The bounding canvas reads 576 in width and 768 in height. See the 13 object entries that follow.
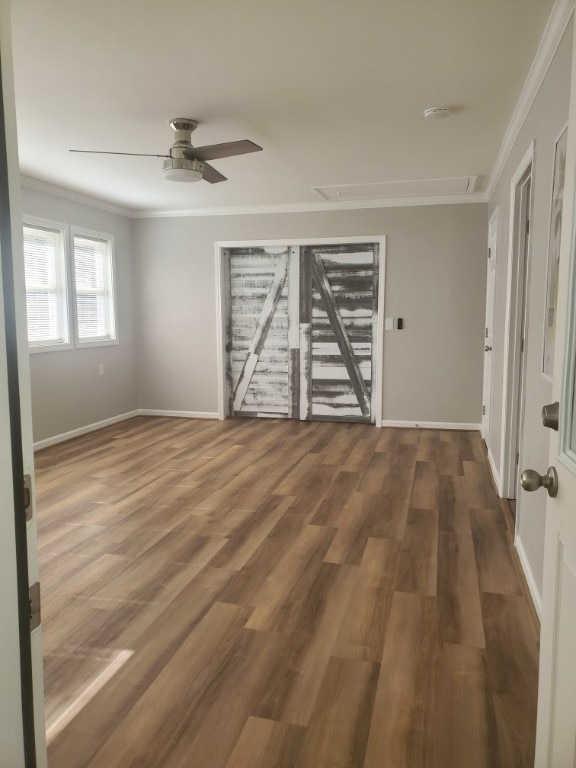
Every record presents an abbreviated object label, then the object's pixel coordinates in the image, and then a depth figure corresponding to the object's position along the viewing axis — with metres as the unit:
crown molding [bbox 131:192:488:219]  5.74
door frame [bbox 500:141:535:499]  3.65
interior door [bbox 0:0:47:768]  0.83
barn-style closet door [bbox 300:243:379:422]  6.21
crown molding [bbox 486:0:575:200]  2.18
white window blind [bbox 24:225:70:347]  5.19
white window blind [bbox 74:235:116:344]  5.87
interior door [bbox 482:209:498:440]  4.94
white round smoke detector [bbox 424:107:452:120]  3.29
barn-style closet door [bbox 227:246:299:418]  6.49
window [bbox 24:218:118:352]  5.24
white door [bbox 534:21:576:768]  1.08
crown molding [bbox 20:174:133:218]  5.06
